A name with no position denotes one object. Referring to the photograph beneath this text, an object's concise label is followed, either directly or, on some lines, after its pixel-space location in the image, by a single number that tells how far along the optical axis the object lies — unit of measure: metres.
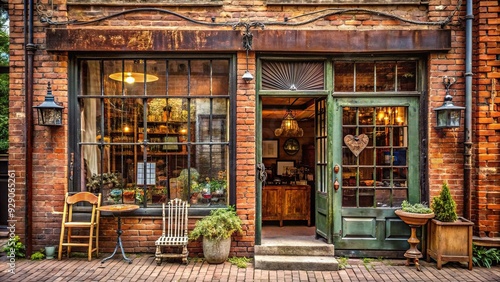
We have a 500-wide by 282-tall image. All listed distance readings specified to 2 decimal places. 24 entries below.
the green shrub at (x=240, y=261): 5.57
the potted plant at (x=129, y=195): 6.12
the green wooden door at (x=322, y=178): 6.05
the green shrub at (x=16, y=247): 5.77
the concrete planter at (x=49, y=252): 5.81
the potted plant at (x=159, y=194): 6.12
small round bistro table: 5.52
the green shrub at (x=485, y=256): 5.60
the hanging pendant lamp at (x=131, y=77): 6.14
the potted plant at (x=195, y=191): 6.13
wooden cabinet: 7.96
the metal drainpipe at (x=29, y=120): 5.83
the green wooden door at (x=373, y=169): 5.98
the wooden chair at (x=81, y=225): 5.64
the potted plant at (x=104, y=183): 6.14
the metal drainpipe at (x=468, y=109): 5.74
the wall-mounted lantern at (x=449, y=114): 5.54
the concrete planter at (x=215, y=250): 5.56
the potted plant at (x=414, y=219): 5.44
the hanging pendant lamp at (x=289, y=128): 8.97
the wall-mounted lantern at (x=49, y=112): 5.70
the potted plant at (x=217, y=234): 5.52
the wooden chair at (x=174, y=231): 5.54
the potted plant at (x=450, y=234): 5.36
